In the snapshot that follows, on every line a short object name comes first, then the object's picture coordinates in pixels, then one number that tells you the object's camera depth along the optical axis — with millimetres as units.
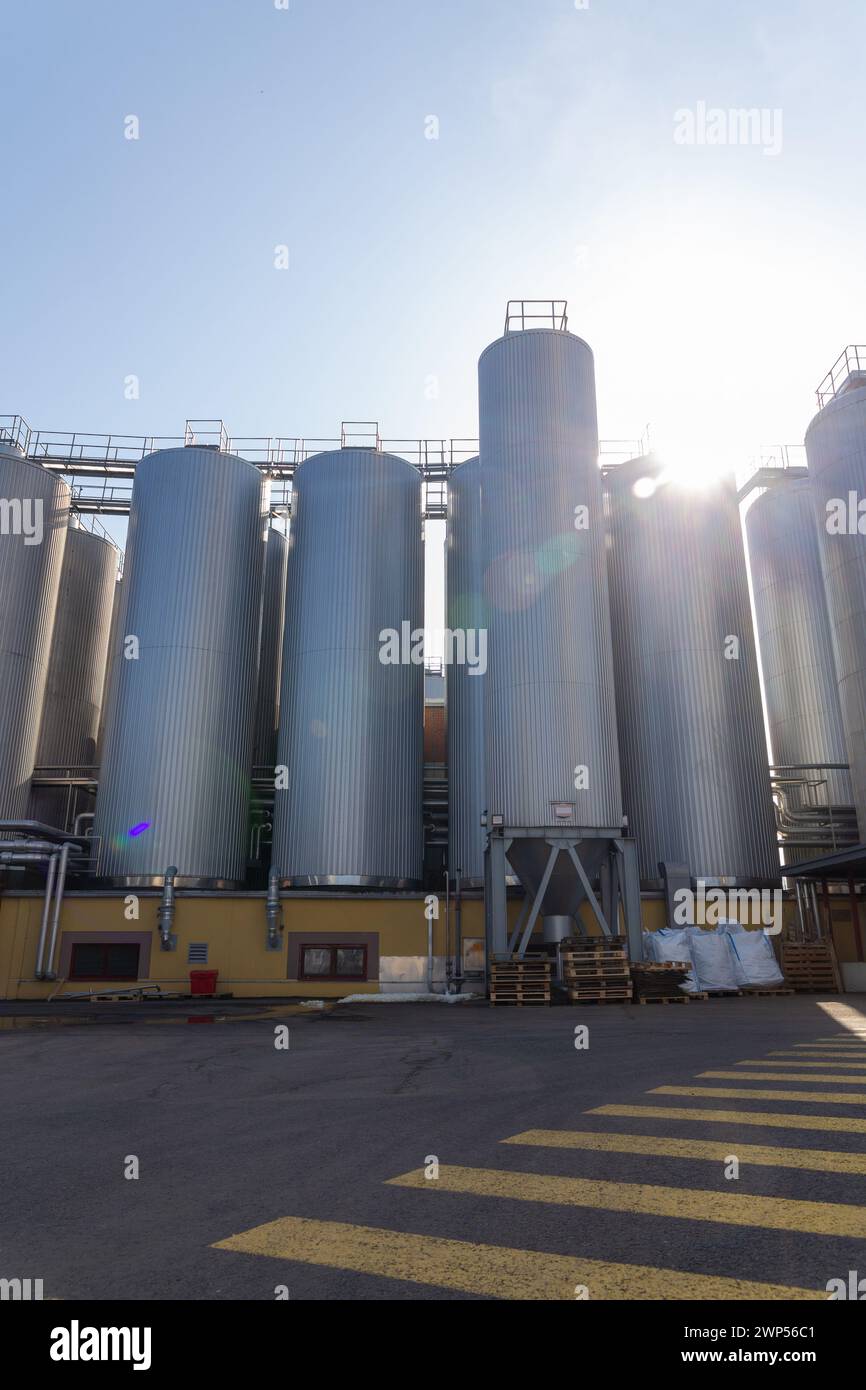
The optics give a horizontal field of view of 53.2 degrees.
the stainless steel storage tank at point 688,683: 30688
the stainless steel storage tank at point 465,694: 31516
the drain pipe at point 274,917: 27703
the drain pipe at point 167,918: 27625
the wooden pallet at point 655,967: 22719
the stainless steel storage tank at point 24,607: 32781
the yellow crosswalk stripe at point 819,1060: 10612
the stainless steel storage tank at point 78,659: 36781
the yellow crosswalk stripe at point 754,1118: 7139
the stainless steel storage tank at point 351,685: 29875
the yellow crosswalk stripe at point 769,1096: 8180
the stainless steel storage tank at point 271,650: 37312
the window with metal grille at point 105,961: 27766
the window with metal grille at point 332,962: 27797
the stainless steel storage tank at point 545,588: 25500
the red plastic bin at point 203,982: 26594
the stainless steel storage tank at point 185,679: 30094
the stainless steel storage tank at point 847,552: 28188
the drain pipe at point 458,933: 27312
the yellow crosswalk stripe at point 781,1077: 9258
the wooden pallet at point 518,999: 22031
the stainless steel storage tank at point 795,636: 36969
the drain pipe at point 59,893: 27344
